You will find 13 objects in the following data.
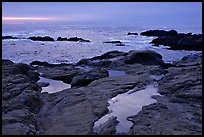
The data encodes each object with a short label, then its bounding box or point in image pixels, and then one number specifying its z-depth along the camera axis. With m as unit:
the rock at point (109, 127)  9.22
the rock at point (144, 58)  25.19
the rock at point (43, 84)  18.82
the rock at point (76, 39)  62.24
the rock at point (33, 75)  20.68
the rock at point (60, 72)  20.70
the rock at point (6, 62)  24.06
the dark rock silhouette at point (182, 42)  43.82
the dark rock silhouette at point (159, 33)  71.99
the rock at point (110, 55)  29.95
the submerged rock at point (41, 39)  63.86
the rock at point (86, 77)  18.16
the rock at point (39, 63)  27.56
